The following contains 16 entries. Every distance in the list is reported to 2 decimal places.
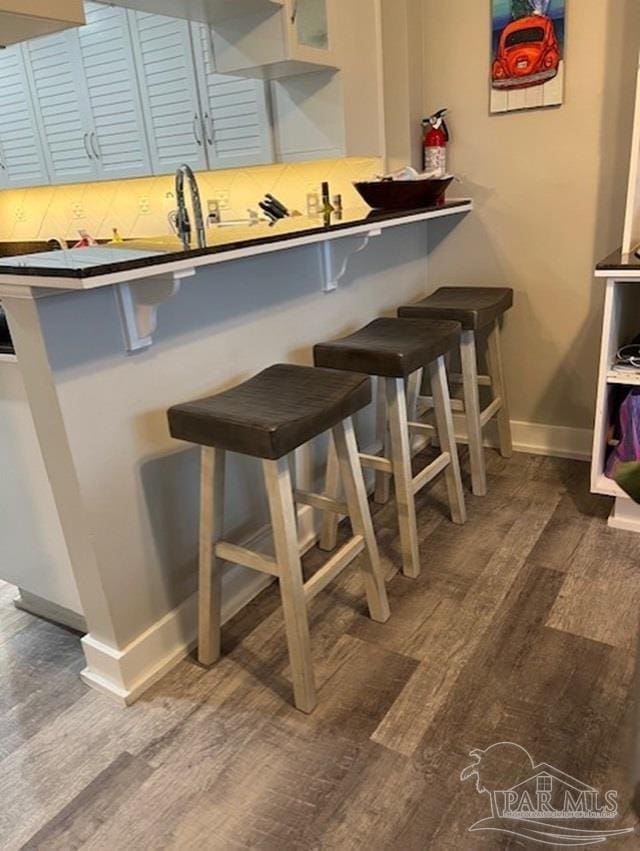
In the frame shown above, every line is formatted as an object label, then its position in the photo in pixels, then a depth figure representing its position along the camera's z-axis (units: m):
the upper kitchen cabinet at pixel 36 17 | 1.72
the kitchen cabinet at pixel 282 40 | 2.23
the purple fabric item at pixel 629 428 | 2.07
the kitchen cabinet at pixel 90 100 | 3.18
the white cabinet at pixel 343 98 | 2.43
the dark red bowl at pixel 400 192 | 2.31
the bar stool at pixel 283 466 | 1.42
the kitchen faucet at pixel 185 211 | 1.69
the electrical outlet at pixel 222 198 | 3.50
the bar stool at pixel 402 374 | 1.91
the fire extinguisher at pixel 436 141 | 2.62
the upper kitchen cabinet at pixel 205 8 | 2.04
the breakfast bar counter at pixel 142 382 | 1.37
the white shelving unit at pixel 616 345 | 1.99
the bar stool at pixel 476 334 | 2.35
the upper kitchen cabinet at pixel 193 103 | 2.82
